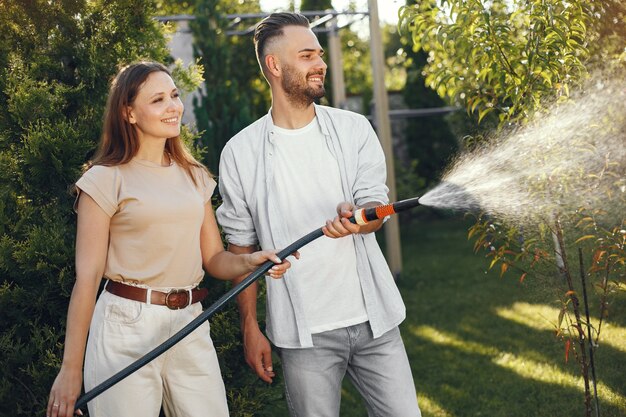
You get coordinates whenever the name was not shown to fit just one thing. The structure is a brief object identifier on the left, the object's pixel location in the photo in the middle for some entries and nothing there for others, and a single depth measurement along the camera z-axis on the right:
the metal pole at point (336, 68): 9.86
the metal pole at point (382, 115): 8.73
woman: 2.46
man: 2.79
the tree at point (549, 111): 3.54
